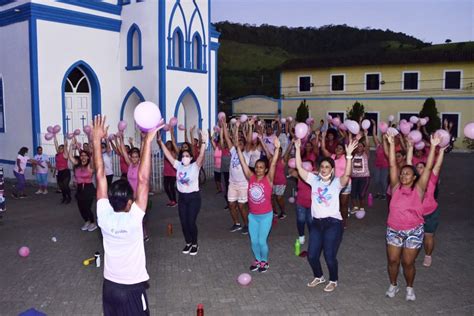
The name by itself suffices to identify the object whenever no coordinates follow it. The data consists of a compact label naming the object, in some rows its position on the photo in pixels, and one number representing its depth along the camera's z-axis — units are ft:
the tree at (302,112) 102.68
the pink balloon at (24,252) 22.49
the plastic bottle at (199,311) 12.55
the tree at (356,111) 95.14
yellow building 93.25
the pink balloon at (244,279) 18.74
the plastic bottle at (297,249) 22.81
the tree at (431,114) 87.20
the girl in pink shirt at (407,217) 16.08
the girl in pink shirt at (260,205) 19.40
